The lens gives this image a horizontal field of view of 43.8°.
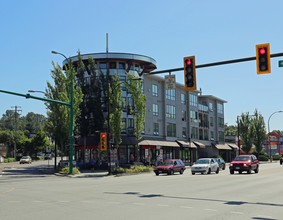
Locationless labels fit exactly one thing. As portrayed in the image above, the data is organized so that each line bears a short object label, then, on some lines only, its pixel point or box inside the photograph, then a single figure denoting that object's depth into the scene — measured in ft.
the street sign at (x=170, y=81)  54.08
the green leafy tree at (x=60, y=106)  123.03
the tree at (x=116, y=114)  123.95
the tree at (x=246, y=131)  234.38
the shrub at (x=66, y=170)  113.86
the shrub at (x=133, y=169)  110.32
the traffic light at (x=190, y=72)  48.42
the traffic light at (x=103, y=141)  110.18
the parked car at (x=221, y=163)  131.95
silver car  103.60
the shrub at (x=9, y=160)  246.49
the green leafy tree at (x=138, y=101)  131.13
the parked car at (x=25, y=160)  226.58
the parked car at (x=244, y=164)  101.55
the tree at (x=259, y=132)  243.19
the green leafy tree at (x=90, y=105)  145.69
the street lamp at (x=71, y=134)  107.34
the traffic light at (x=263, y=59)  43.32
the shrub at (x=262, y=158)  251.60
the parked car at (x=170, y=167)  104.43
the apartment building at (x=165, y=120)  157.58
